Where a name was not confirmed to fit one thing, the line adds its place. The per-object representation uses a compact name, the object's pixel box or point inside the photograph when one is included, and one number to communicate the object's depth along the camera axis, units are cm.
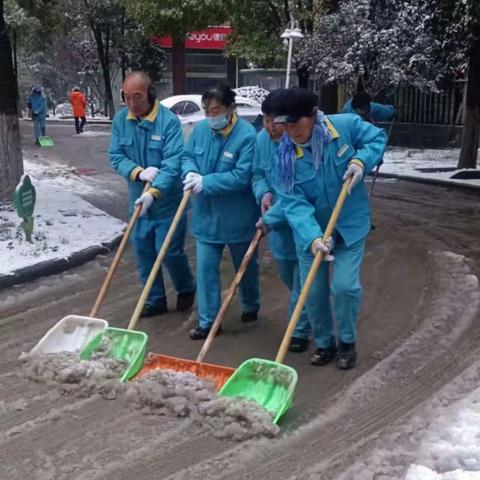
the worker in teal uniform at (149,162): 555
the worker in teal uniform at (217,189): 518
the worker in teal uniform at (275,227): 506
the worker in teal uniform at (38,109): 2034
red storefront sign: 3806
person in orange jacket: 2403
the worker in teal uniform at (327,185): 444
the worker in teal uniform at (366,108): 896
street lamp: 1120
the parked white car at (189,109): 1617
